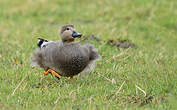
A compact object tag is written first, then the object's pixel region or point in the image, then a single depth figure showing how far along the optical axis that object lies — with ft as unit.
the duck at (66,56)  35.73
